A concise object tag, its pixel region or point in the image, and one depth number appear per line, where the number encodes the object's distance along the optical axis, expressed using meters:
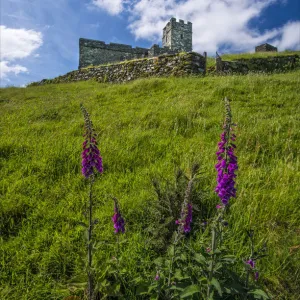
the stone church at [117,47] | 31.02
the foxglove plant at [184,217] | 1.62
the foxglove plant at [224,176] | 1.73
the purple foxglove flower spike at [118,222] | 2.15
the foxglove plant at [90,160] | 2.03
